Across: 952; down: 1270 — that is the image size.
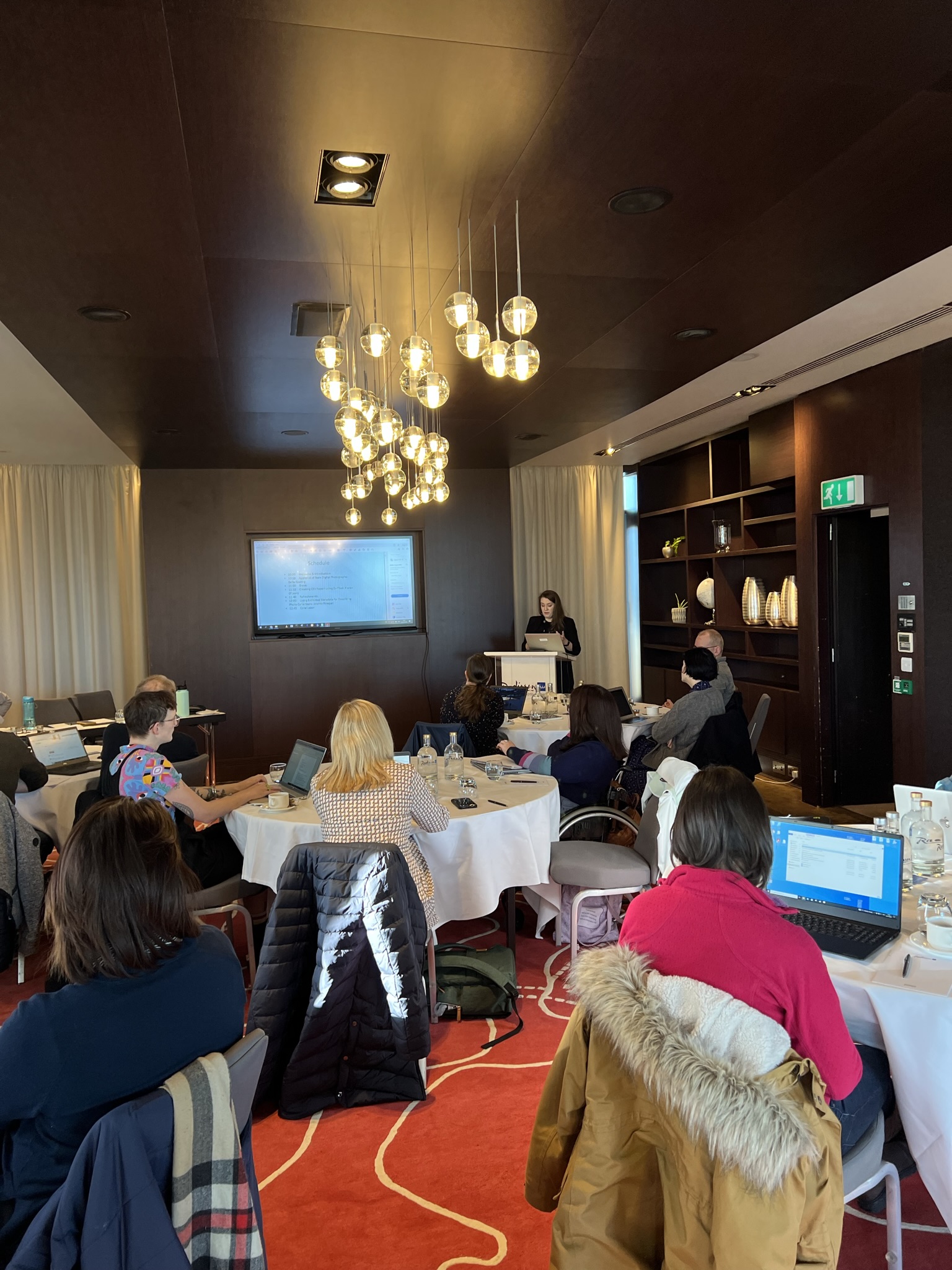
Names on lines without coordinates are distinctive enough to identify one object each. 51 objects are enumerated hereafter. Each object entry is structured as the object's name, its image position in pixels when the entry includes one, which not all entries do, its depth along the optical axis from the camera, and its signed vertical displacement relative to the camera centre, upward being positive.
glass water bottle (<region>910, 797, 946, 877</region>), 2.86 -0.81
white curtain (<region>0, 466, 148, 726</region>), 10.29 +0.44
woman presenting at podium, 8.96 -0.13
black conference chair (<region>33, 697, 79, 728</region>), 7.84 -0.79
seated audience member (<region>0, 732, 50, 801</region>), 4.28 -0.70
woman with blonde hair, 3.28 -0.64
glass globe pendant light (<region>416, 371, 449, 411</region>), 3.39 +0.84
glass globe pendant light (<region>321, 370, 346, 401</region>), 3.70 +0.95
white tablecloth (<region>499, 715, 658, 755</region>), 6.39 -0.90
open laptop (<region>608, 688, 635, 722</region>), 6.81 -0.77
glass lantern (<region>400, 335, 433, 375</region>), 3.22 +0.93
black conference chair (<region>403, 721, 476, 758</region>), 5.56 -0.79
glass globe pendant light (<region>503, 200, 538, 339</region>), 2.86 +0.94
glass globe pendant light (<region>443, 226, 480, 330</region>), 2.85 +0.96
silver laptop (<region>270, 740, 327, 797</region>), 4.18 -0.73
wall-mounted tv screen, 9.28 +0.31
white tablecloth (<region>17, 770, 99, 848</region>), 4.80 -1.02
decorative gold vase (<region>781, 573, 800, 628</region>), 8.05 -0.01
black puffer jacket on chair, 2.88 -1.17
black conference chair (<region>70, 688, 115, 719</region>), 8.10 -0.78
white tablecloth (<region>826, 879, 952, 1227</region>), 1.96 -0.99
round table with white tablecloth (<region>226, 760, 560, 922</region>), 3.79 -1.03
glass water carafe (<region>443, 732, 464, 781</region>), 4.77 -0.81
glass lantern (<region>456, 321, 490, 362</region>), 2.89 +0.88
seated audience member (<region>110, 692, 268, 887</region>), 3.62 -0.69
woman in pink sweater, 1.69 -0.65
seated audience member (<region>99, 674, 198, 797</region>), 4.20 -0.65
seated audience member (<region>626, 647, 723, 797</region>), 5.63 -0.68
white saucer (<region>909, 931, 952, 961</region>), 2.21 -0.87
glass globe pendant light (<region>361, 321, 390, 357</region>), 3.35 +1.03
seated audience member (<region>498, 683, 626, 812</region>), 4.58 -0.73
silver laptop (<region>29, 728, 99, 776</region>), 5.48 -0.82
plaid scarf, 1.46 -0.92
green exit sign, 6.66 +0.82
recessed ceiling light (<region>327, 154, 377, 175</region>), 2.87 +1.45
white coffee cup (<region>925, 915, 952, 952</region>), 2.23 -0.84
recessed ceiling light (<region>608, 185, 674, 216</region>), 3.12 +1.44
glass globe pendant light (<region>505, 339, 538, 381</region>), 2.99 +0.84
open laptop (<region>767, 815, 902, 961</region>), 2.33 -0.78
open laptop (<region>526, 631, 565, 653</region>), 8.09 -0.33
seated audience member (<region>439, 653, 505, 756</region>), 5.70 -0.64
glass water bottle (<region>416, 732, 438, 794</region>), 4.56 -0.80
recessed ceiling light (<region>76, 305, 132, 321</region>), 4.22 +1.46
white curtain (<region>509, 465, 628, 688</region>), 11.39 +0.70
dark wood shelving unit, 8.28 +0.52
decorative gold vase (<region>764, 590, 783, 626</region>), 8.23 -0.07
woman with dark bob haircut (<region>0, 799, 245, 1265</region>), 1.49 -0.67
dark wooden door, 7.26 -0.49
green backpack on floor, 3.68 -1.57
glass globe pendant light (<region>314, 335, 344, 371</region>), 3.51 +1.03
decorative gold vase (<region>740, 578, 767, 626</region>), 8.63 -0.01
